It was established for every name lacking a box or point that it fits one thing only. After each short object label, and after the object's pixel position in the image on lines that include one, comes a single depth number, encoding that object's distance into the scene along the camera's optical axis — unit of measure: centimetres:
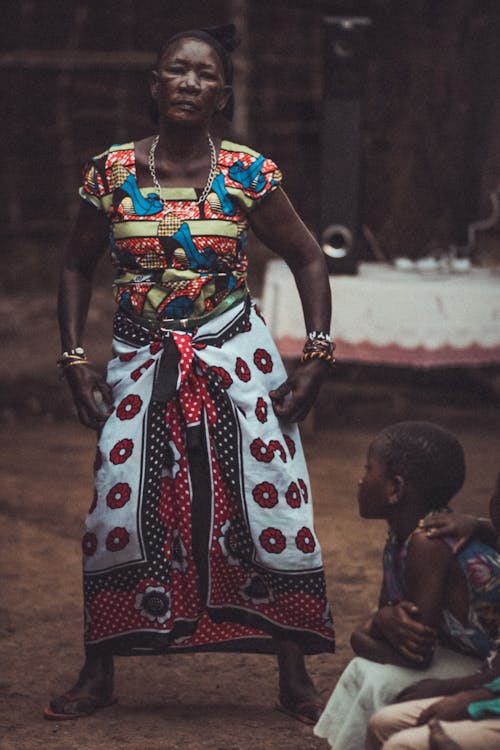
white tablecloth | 975
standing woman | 488
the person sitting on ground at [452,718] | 349
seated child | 378
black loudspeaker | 1007
